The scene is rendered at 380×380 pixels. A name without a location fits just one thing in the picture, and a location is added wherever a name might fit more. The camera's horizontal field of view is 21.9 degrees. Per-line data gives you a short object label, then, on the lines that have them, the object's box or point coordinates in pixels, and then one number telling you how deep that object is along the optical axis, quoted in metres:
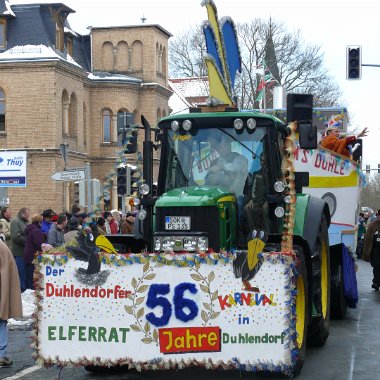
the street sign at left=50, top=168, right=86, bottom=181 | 20.58
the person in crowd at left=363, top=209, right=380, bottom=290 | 20.42
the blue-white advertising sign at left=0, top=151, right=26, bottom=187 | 22.92
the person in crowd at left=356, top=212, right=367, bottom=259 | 30.41
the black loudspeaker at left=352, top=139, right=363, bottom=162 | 16.02
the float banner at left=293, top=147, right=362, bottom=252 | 14.71
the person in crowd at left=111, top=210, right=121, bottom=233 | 24.20
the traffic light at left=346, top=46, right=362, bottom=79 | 26.97
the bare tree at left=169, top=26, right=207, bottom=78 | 70.38
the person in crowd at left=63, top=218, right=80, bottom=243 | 19.65
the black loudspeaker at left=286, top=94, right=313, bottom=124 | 10.41
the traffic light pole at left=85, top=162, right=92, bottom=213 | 19.64
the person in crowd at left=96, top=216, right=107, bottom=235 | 17.36
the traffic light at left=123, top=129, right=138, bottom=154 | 11.15
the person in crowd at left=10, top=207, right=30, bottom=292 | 16.92
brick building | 46.03
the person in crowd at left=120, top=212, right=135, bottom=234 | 21.62
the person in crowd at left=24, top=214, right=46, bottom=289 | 16.30
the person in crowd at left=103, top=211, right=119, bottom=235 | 23.02
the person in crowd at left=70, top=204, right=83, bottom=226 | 19.82
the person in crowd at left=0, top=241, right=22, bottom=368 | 11.08
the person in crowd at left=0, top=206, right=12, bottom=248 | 18.64
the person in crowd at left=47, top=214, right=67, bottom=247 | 16.73
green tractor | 10.13
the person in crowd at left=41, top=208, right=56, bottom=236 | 17.92
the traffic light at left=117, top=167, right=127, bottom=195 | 15.16
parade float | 9.16
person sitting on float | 15.48
